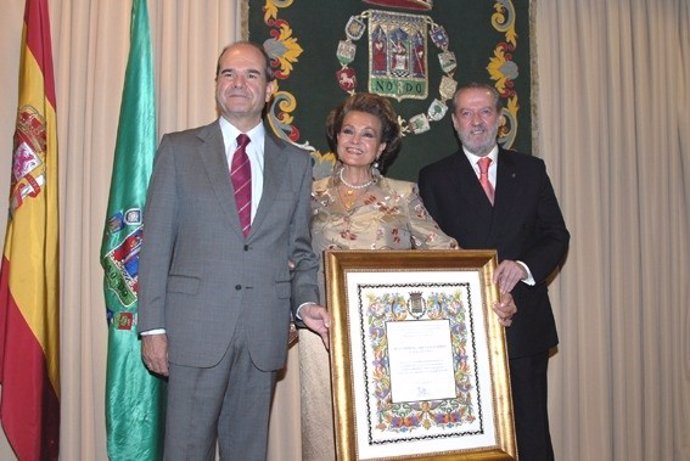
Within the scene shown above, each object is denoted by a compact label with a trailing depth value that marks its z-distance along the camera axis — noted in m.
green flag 2.85
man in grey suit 2.29
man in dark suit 2.90
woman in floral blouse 2.71
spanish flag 2.77
